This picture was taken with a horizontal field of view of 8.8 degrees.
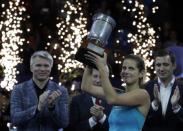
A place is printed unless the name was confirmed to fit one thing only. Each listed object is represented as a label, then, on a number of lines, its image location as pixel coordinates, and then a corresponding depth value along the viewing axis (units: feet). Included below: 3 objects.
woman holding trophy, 30.04
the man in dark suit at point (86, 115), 37.03
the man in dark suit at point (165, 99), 35.81
